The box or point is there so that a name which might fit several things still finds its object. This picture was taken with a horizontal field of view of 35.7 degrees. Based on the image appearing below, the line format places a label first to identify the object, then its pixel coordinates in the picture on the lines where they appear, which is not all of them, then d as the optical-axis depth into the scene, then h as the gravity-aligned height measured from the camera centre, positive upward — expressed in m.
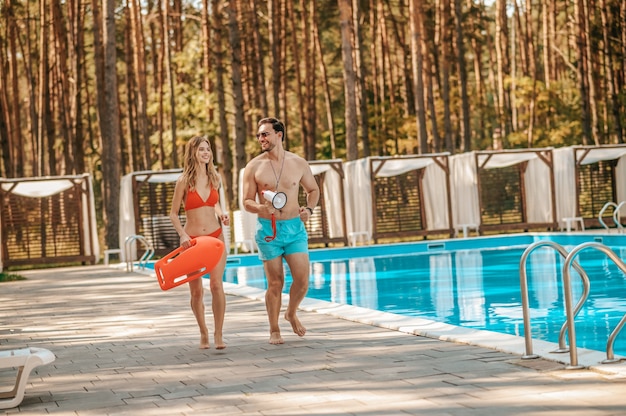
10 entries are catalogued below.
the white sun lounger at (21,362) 5.33 -0.67
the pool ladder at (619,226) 19.92 -0.44
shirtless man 7.28 +0.08
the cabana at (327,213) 22.53 +0.26
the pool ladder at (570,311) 5.50 -0.60
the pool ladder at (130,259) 18.84 -0.48
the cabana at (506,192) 23.73 +0.50
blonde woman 7.29 +0.18
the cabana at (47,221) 21.50 +0.42
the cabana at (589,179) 23.47 +0.67
